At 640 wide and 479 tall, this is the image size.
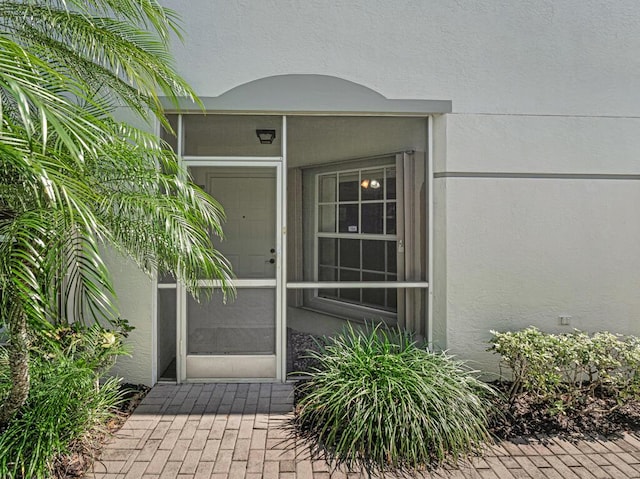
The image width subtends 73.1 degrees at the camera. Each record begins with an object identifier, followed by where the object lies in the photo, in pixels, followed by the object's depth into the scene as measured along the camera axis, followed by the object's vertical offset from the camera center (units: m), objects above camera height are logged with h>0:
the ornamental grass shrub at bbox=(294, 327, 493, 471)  3.39 -1.46
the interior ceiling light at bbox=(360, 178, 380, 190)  4.95 +0.61
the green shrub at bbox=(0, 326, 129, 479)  3.01 -1.31
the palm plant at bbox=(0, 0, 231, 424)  2.11 +0.36
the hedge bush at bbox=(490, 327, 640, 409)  3.98 -1.17
